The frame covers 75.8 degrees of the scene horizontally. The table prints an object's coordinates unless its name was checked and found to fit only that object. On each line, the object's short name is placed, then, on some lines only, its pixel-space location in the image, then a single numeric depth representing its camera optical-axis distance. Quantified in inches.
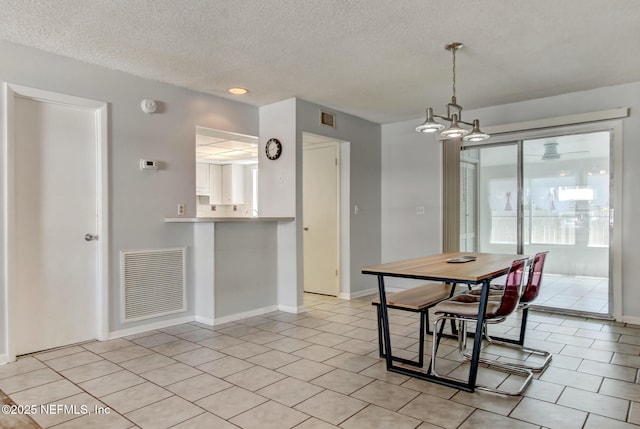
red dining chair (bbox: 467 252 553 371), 127.4
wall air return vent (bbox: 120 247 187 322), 149.3
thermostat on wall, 153.3
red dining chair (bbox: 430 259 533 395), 106.1
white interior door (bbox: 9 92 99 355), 126.4
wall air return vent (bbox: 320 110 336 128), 197.8
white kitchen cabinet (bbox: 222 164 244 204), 331.0
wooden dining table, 100.2
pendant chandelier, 121.8
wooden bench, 115.6
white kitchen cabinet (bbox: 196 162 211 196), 322.7
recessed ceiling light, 169.9
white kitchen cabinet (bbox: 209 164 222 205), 331.3
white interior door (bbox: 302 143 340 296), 219.1
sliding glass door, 175.0
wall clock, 188.7
